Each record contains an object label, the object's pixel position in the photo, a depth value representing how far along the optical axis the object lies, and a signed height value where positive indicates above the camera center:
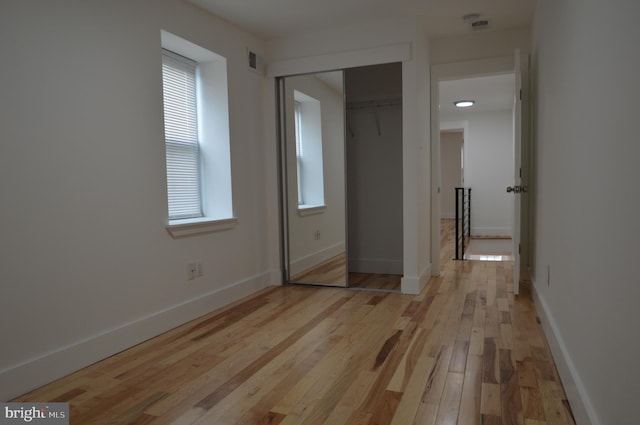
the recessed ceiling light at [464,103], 7.48 +1.35
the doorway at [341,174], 4.15 +0.12
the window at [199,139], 3.42 +0.41
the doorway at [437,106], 4.22 +0.78
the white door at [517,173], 3.61 +0.07
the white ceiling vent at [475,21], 3.74 +1.40
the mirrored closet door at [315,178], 4.13 +0.08
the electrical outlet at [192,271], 3.24 -0.60
